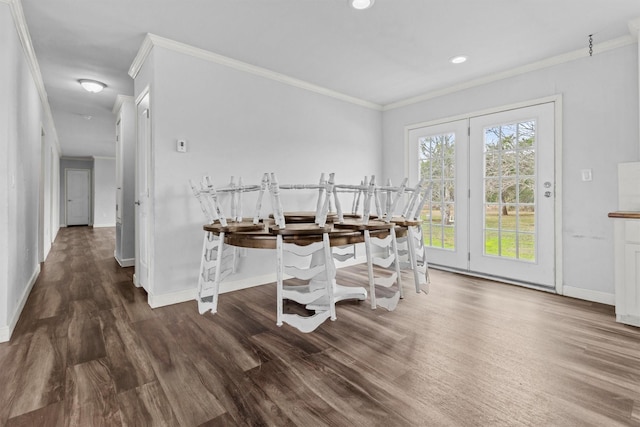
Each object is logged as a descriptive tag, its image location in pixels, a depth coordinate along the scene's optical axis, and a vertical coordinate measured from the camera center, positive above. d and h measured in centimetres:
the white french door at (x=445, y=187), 386 +34
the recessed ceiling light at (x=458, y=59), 312 +156
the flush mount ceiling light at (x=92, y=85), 362 +152
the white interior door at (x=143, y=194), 296 +21
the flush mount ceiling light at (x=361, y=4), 223 +152
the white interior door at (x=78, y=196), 1012 +62
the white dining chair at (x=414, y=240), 250 -23
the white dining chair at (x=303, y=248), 190 -22
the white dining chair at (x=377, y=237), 216 -17
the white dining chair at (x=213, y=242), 218 -21
